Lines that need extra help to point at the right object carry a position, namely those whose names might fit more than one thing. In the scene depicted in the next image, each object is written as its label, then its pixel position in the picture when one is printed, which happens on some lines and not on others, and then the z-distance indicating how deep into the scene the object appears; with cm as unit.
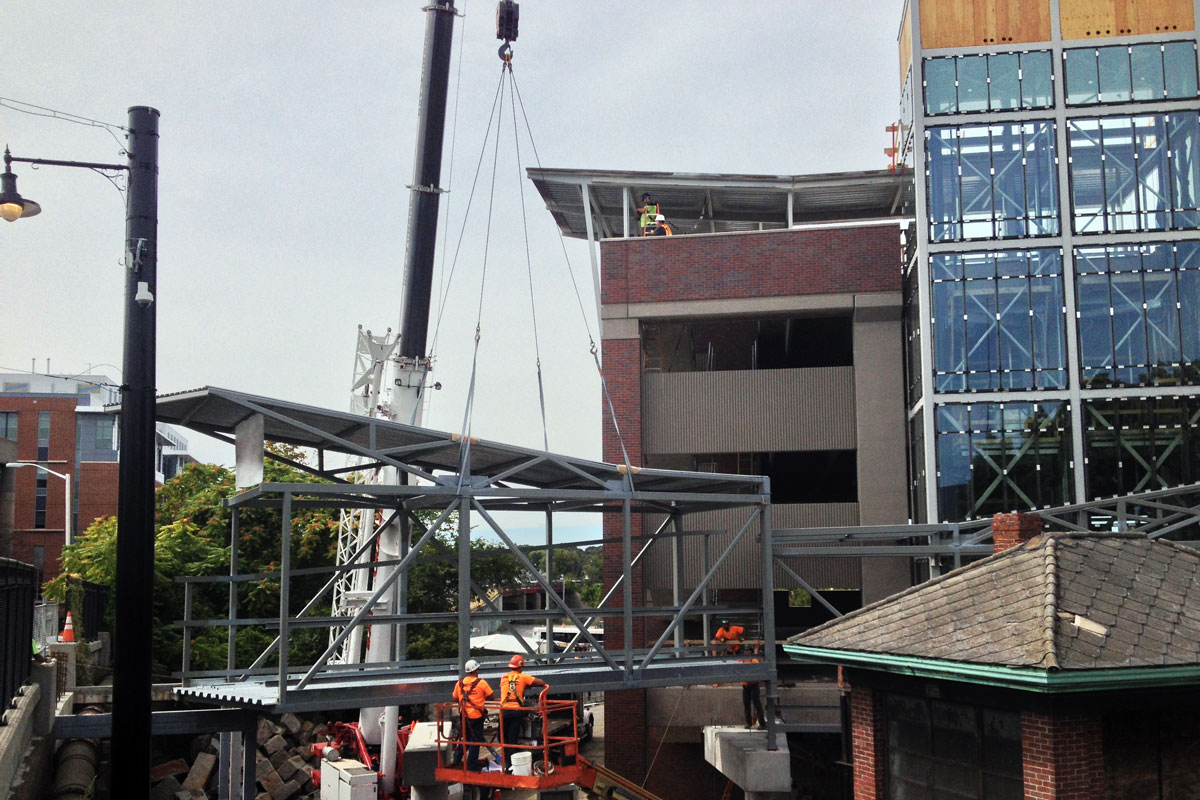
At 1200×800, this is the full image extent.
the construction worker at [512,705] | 1686
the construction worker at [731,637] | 2329
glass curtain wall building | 2792
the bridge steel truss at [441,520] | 1738
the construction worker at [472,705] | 1661
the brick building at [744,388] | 2981
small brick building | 1270
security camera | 1129
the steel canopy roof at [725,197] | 3275
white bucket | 1703
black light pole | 1124
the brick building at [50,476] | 7494
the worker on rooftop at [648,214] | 3269
